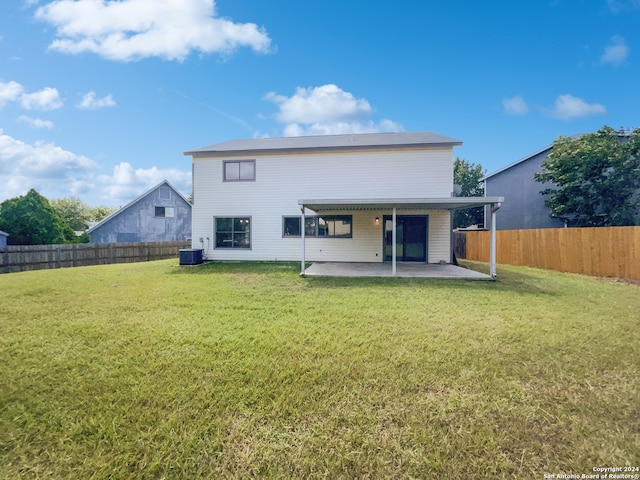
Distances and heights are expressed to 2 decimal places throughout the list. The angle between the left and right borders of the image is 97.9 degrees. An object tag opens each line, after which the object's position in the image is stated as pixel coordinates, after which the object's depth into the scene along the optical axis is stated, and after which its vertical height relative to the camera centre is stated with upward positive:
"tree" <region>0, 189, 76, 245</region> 14.20 +1.08
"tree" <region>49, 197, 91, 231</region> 35.06 +3.84
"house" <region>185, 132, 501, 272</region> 11.44 +1.89
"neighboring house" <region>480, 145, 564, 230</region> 16.17 +2.67
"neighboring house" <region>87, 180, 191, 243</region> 20.47 +1.56
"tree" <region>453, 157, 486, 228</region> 27.41 +6.06
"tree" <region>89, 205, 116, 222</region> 40.26 +4.25
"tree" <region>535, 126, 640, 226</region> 11.65 +2.62
